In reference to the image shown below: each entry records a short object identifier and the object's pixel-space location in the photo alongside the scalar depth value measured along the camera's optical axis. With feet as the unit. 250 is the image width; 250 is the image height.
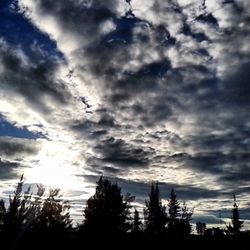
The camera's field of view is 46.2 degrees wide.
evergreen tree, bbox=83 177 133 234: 73.31
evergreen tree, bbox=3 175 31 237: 60.64
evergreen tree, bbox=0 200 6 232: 63.33
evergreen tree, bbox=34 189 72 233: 66.13
